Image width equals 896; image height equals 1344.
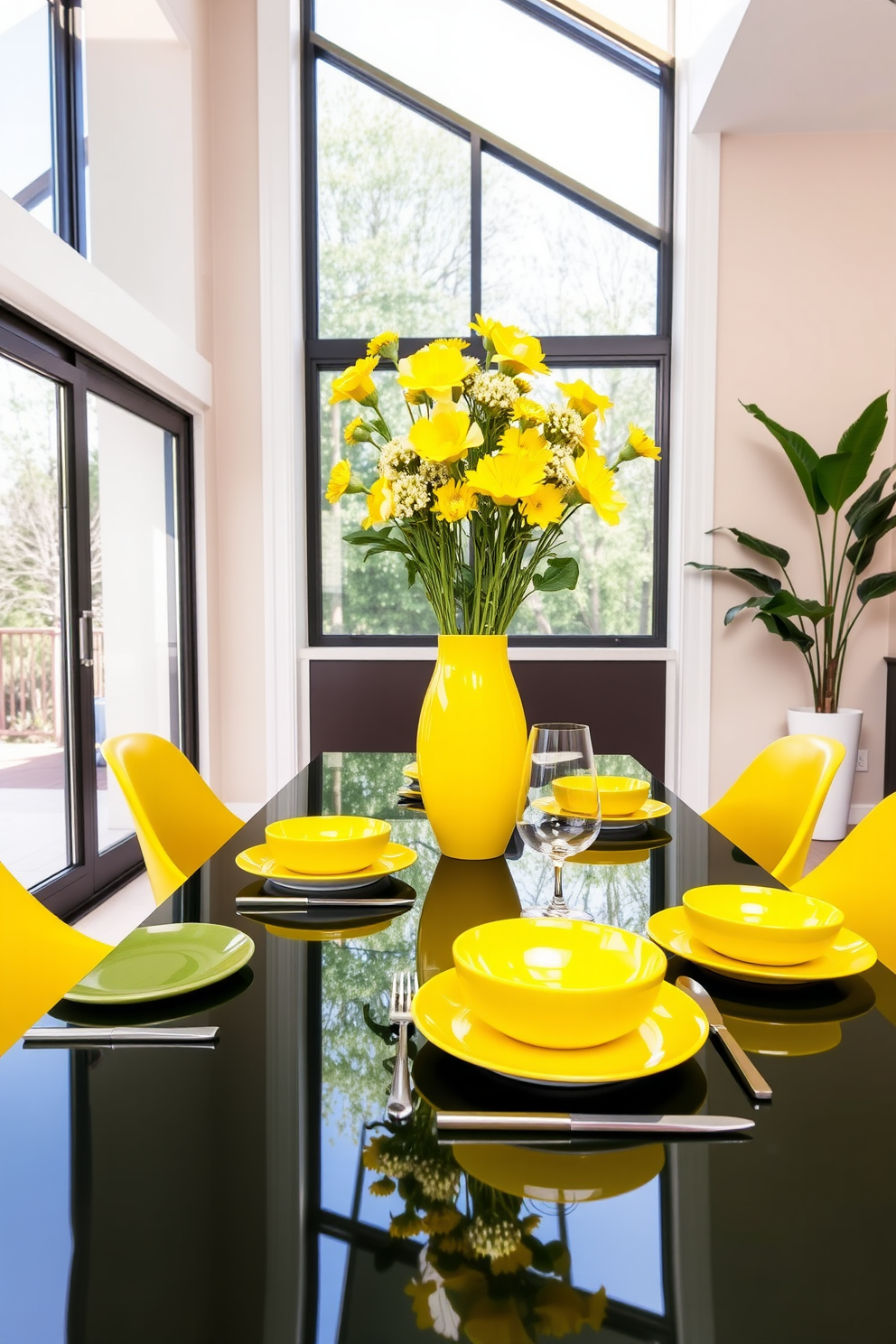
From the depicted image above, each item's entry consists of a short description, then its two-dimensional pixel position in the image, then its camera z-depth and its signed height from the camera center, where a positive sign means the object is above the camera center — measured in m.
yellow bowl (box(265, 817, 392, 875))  1.07 -0.26
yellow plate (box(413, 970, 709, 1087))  0.60 -0.28
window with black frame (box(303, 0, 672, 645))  4.44 +1.93
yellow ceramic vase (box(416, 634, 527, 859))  1.17 -0.15
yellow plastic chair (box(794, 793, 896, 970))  1.24 -0.35
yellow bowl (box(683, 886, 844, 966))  0.81 -0.27
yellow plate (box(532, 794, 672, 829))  1.42 -0.30
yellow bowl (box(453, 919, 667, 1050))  0.60 -0.25
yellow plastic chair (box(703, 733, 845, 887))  1.60 -0.32
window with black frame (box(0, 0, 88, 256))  2.87 +1.63
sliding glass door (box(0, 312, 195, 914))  2.85 +0.06
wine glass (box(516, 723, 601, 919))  0.91 -0.16
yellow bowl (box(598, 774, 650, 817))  1.46 -0.27
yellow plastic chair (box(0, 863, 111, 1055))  1.08 -0.40
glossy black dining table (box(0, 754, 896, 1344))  0.43 -0.31
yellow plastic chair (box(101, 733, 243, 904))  1.40 -0.31
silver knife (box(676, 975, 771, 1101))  0.62 -0.30
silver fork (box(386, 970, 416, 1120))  0.60 -0.30
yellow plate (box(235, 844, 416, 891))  1.08 -0.29
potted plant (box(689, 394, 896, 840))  3.84 +0.20
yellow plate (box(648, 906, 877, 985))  0.80 -0.30
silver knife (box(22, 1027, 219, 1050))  0.70 -0.31
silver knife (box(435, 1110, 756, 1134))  0.57 -0.30
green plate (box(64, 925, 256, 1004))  0.77 -0.30
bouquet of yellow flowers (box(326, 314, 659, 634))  1.06 +0.17
